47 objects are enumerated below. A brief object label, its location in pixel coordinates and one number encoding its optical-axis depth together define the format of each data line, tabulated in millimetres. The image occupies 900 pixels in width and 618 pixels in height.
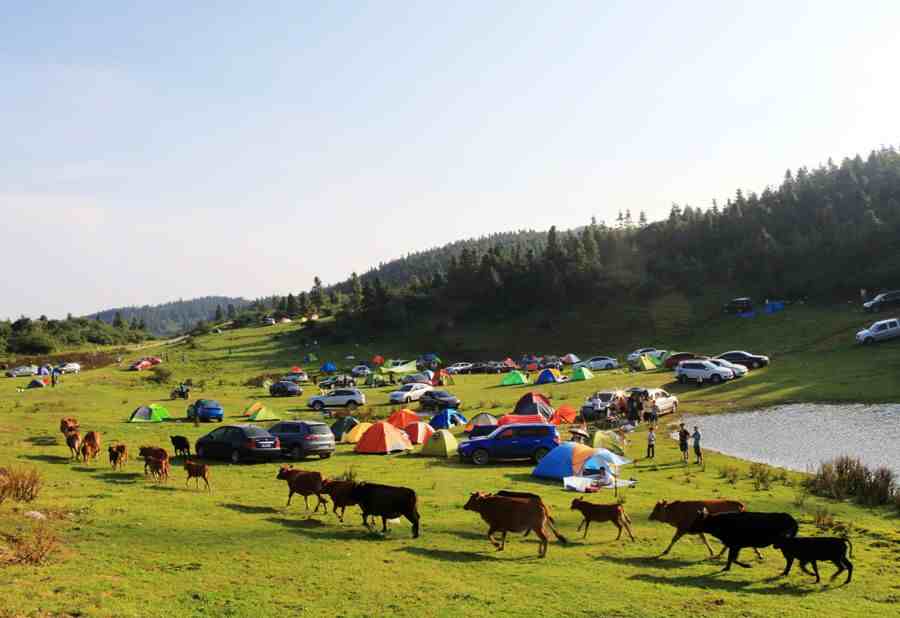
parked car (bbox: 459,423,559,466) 27641
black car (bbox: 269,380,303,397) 57031
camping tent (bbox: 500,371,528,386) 59688
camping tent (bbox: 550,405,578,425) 38562
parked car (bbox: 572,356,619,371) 65312
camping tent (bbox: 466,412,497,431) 34688
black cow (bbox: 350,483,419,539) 15820
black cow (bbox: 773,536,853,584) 13227
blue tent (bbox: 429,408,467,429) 36562
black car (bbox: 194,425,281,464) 26484
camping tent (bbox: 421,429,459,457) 29578
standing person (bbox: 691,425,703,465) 26812
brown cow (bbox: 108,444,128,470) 23641
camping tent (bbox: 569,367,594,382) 57562
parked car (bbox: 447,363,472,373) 75938
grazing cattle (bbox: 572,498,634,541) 16219
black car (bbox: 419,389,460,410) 46469
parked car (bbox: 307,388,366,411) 48781
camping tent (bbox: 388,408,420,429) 34125
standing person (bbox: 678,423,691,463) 27328
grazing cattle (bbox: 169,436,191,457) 26734
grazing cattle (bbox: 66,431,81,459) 25531
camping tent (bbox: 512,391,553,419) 38156
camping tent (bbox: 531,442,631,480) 23875
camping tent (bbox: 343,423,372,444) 32906
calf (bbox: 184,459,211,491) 20531
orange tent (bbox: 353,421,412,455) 30375
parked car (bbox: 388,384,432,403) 50406
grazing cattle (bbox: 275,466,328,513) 18172
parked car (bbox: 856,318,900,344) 53438
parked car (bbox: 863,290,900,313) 68562
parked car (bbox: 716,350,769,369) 53125
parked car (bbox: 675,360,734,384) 48281
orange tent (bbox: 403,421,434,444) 31984
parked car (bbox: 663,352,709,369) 58406
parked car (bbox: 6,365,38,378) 76875
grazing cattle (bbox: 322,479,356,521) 17047
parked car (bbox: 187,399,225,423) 41625
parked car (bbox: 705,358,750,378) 49281
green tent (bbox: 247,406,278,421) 41250
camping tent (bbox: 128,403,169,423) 39219
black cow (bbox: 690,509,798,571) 14094
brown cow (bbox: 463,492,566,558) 14891
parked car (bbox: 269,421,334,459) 27562
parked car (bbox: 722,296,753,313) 85562
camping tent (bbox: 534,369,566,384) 58625
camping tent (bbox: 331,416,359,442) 33844
